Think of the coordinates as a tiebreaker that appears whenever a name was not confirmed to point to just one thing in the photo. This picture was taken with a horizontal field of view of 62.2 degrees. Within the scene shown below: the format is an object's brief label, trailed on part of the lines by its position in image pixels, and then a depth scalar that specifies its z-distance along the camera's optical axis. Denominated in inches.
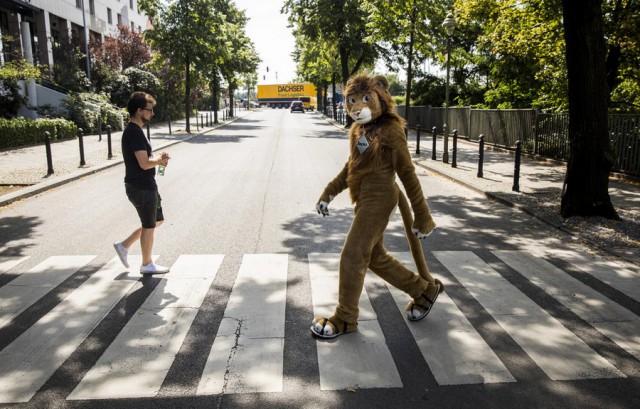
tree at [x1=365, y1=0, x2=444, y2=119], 782.5
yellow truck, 3786.9
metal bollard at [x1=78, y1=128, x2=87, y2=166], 572.4
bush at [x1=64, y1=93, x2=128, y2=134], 1063.6
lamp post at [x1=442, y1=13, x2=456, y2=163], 597.9
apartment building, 1188.5
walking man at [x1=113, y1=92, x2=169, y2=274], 206.1
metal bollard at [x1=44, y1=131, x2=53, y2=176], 491.5
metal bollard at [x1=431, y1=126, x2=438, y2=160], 664.6
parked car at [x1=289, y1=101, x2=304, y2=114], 3035.9
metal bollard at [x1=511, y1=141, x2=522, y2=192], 432.1
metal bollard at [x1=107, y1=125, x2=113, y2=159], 658.8
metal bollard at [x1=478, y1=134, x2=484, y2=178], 500.7
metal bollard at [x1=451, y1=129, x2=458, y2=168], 574.2
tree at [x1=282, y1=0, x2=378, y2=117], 1130.7
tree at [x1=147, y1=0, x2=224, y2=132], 1141.1
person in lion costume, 155.5
